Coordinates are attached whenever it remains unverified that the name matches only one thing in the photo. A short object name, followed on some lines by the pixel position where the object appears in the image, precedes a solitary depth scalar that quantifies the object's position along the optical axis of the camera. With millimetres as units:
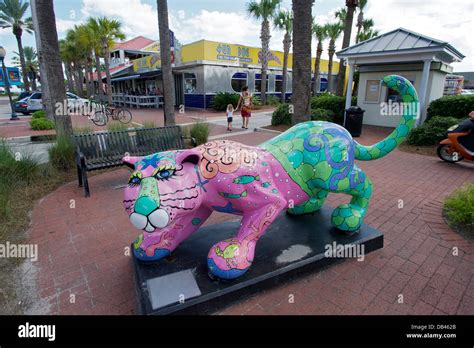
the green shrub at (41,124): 12711
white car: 19712
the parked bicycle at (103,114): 14453
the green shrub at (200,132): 8039
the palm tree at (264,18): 22531
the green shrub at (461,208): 3744
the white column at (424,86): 9648
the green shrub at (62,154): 5906
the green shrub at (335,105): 12562
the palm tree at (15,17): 29594
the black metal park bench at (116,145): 5266
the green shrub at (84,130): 7168
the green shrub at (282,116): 12508
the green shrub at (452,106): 9117
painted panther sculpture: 2123
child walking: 12062
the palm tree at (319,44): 26891
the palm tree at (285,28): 23797
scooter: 6445
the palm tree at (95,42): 21844
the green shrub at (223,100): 21156
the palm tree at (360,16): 21375
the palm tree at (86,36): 22328
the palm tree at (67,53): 36219
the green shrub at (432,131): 8266
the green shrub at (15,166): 4914
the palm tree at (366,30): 25453
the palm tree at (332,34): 26577
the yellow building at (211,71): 21266
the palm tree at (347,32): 14000
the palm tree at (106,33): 21922
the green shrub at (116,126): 7136
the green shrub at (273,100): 24516
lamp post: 15844
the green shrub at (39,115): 14417
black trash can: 10305
